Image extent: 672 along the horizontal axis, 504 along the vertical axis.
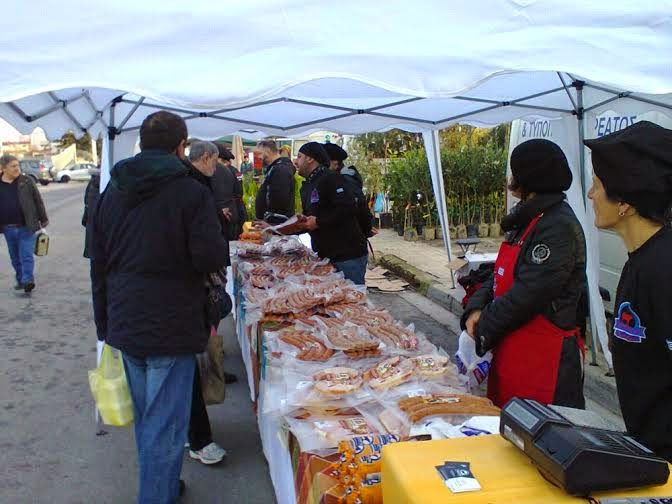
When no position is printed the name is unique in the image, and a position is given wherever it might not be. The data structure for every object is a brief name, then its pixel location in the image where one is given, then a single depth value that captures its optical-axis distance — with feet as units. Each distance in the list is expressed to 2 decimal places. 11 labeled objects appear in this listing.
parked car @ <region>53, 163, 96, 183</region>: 150.20
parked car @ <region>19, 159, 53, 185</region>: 133.90
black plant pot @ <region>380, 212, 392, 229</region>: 49.80
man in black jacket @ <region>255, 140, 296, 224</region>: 25.20
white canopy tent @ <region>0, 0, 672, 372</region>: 8.71
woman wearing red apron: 8.73
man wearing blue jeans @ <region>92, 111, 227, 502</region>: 9.00
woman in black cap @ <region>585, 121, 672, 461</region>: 5.30
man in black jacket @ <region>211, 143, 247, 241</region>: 28.35
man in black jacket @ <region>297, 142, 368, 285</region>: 16.93
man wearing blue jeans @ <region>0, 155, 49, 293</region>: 27.35
